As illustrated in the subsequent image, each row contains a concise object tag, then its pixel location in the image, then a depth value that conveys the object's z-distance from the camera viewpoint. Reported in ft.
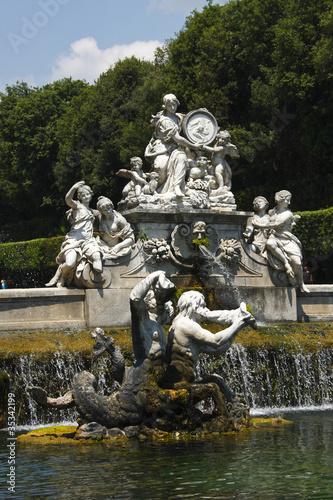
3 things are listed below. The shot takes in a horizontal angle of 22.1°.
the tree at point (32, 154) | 154.10
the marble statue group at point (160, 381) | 32.37
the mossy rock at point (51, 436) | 33.01
